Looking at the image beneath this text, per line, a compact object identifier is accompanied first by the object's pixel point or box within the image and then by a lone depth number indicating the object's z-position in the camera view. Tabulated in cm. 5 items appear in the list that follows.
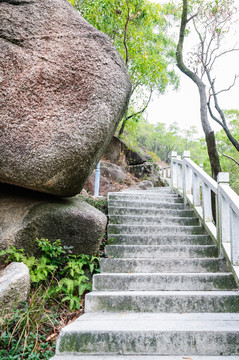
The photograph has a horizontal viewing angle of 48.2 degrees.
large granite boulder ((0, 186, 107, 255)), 375
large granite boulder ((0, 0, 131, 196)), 355
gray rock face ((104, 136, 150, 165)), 1372
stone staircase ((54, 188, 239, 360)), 267
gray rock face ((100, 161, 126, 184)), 1171
